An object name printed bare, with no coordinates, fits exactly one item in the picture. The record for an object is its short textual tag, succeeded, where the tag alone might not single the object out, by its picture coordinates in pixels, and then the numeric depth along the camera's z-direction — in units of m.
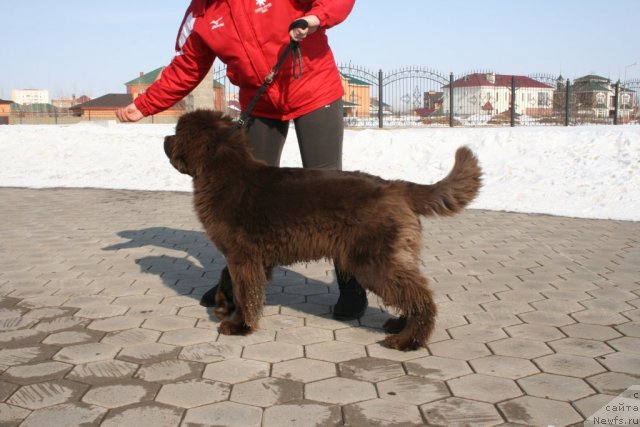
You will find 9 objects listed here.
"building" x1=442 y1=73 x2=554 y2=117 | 20.94
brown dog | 3.44
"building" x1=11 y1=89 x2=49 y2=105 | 122.06
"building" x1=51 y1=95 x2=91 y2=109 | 91.36
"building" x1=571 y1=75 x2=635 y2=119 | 22.44
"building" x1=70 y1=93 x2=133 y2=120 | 52.41
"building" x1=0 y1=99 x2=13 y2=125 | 56.72
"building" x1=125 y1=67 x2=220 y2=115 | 18.27
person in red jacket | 3.91
